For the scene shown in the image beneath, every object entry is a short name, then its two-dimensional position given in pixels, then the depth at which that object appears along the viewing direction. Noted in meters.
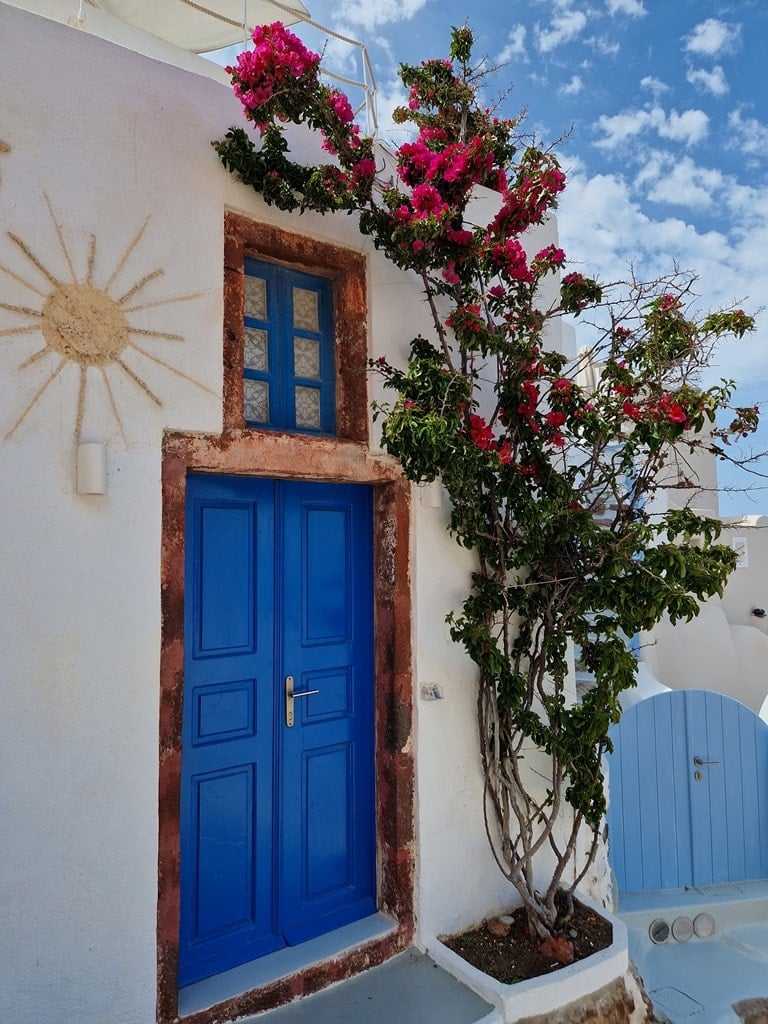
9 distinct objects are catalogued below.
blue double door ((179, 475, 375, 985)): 3.07
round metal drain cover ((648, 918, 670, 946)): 4.39
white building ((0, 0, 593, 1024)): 2.54
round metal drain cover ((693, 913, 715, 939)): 4.49
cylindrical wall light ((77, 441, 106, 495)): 2.59
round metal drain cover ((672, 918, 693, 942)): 4.44
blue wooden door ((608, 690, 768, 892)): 4.68
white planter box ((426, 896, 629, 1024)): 2.99
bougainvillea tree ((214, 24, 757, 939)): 3.11
